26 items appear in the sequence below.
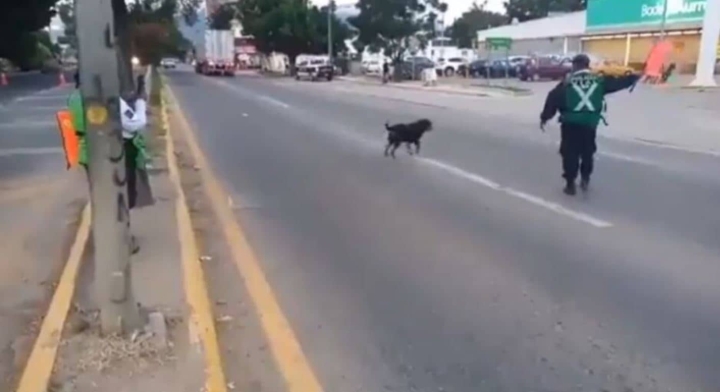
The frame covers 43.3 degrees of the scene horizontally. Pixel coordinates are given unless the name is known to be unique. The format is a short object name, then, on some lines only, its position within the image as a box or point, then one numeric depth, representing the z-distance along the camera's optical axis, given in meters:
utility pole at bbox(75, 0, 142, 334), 5.12
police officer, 11.16
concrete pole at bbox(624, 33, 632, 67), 62.97
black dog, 16.14
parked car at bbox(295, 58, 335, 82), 66.86
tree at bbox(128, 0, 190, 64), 17.56
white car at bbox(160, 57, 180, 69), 106.18
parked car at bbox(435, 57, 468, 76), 71.50
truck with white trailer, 74.00
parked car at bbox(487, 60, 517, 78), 61.28
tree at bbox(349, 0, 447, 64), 74.88
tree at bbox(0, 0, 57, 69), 46.41
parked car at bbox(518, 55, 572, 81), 57.00
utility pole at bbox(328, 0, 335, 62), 79.31
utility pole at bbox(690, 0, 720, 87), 40.03
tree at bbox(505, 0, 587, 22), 119.46
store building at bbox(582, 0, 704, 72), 56.62
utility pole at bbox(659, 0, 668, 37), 50.60
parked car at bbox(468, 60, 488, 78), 64.21
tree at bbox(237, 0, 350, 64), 83.00
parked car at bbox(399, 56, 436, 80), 66.50
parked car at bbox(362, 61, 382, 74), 80.25
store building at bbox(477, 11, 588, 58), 72.88
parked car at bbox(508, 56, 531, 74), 59.49
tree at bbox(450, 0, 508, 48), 118.31
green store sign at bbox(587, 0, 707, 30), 55.81
